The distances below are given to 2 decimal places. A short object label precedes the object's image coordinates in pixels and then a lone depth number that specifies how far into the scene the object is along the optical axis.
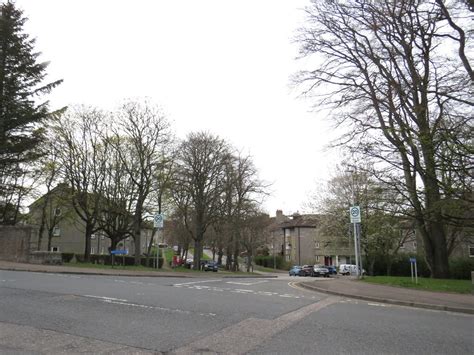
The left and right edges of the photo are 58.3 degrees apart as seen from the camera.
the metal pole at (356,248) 26.52
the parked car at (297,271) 54.54
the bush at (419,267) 37.06
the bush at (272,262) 80.62
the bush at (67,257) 49.66
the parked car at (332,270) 59.33
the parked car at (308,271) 54.01
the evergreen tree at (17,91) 30.58
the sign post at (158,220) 31.17
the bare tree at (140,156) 38.34
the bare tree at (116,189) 41.34
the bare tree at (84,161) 39.78
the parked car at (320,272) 53.34
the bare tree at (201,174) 40.59
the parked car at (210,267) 51.12
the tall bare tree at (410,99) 18.19
